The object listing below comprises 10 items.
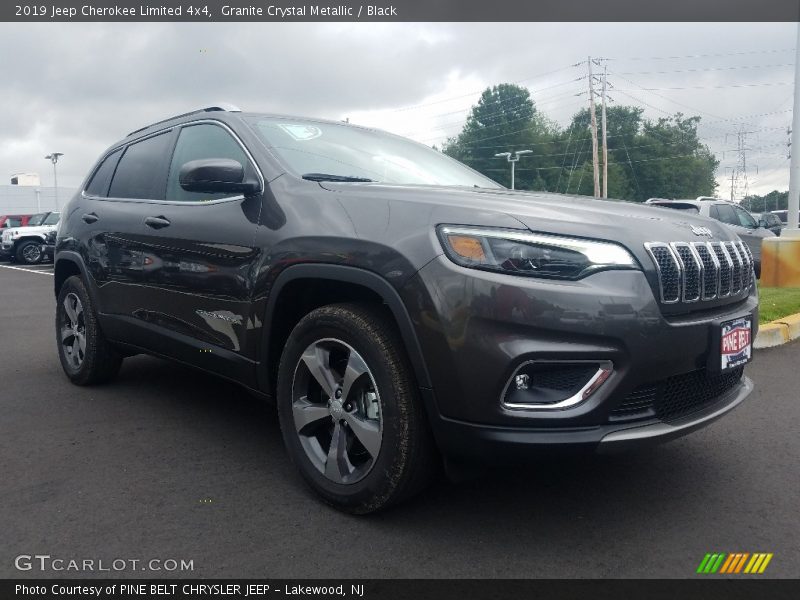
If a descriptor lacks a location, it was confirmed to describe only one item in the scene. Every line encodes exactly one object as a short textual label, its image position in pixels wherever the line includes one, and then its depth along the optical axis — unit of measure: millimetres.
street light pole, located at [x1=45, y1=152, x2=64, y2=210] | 55406
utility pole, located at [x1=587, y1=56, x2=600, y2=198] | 41406
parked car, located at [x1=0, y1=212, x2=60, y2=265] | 24375
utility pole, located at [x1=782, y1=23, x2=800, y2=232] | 10148
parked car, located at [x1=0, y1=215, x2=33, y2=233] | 25562
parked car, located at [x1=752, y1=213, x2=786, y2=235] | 13909
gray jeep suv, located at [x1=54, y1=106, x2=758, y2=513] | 2322
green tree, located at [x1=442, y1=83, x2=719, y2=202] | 78812
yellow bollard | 9258
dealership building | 62750
